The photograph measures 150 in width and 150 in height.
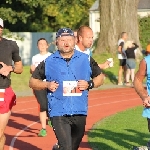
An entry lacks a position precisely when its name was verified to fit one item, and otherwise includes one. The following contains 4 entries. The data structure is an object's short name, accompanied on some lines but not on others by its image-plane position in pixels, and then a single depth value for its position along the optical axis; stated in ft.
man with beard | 27.30
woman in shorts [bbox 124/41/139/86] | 81.71
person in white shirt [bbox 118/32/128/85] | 81.58
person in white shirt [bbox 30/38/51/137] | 42.01
